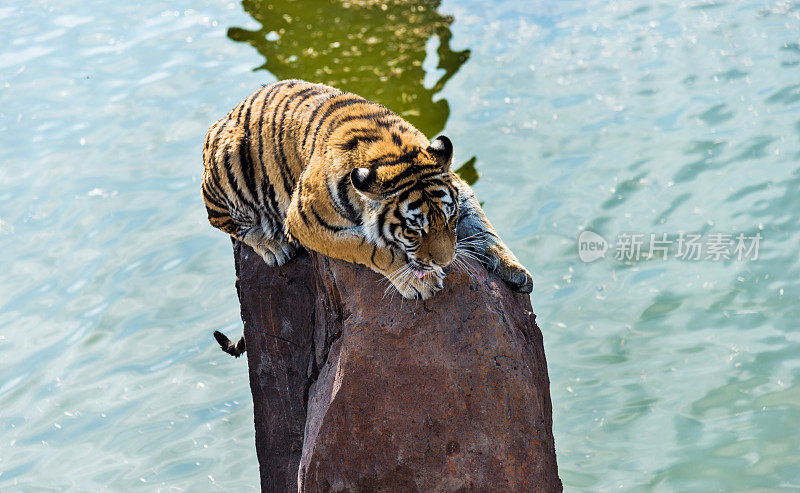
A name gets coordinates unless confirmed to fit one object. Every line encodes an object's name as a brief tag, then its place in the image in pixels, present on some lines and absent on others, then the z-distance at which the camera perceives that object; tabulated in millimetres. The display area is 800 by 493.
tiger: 6922
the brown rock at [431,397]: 7340
